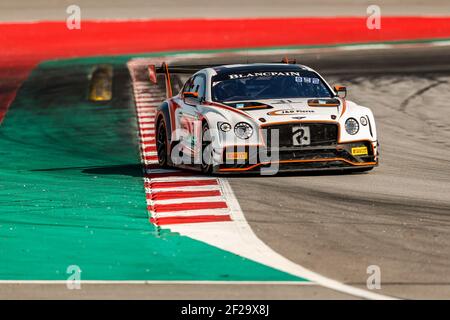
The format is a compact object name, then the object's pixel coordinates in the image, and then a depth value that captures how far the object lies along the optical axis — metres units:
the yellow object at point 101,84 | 26.32
